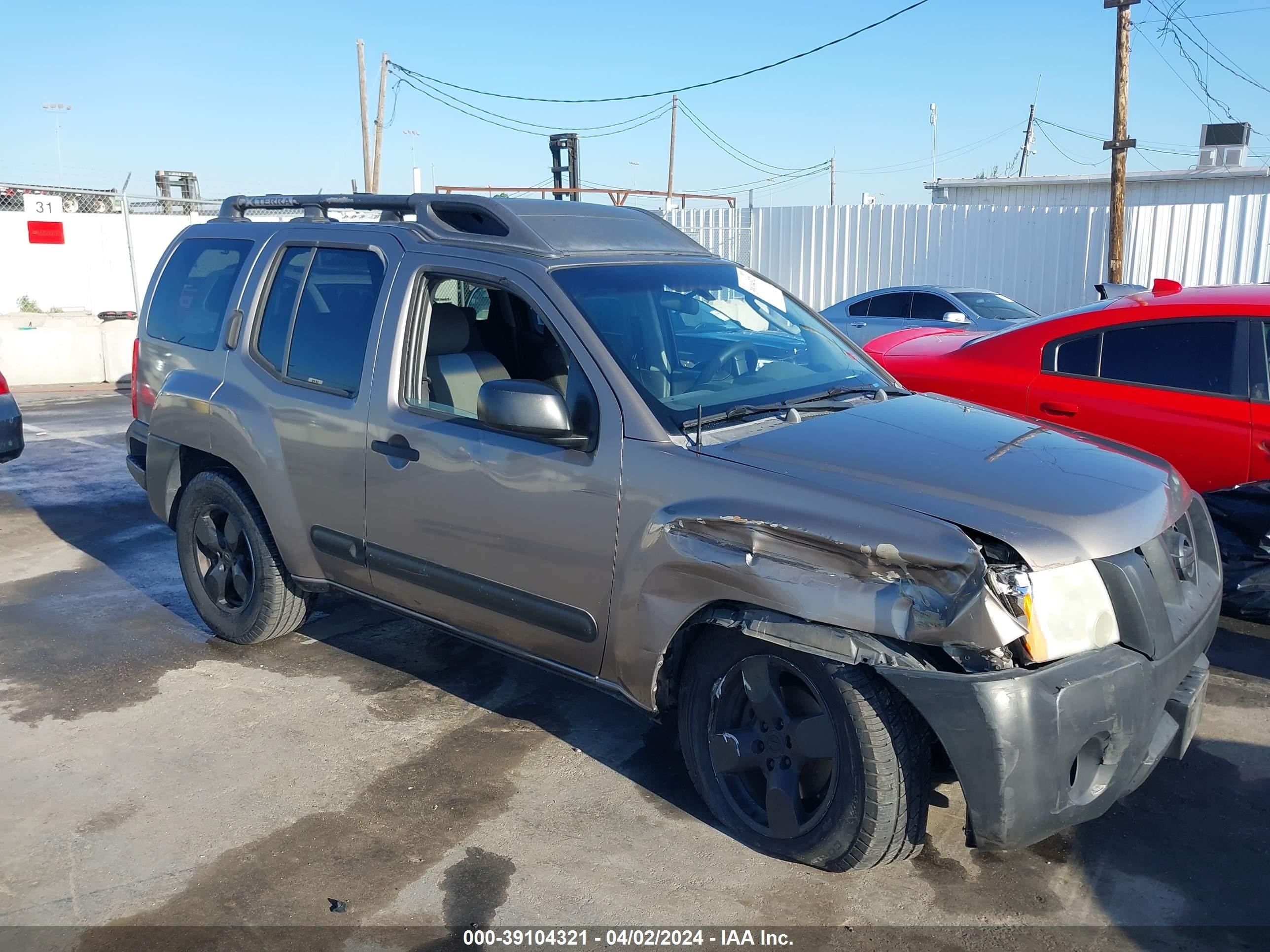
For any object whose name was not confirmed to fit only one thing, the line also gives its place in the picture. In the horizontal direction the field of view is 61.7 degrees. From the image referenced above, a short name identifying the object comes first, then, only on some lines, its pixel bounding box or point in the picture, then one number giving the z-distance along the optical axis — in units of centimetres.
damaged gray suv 281
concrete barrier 1429
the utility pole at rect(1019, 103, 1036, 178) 5916
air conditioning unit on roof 2342
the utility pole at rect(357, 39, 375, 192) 3080
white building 2322
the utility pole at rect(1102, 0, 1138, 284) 1505
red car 492
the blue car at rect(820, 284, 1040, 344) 1246
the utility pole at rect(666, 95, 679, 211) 4788
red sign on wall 2248
